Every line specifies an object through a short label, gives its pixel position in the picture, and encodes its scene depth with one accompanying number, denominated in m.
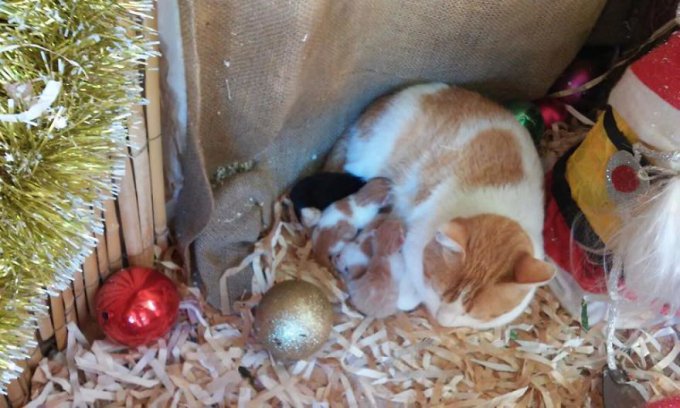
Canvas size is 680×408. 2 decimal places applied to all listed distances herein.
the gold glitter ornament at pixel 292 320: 1.08
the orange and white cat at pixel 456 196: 1.12
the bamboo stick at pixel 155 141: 0.94
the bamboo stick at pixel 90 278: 1.08
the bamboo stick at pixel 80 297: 1.09
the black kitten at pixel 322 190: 1.29
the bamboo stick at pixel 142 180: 0.97
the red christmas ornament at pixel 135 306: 1.08
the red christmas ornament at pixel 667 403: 0.97
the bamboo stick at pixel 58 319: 1.06
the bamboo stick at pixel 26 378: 1.07
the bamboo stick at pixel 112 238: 1.06
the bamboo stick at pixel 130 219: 1.05
